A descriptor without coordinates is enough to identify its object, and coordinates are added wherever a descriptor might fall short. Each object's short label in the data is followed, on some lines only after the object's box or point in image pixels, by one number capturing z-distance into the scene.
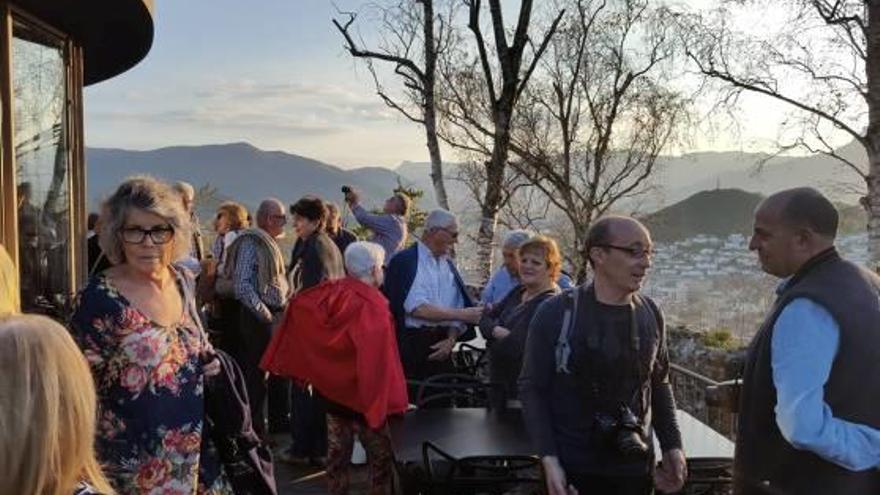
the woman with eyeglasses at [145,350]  2.75
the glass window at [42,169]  4.29
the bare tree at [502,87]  12.37
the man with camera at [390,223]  7.93
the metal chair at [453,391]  4.83
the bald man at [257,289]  5.89
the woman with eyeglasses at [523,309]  4.41
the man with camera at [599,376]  2.96
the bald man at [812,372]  2.41
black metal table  3.73
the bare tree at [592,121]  18.00
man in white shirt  5.82
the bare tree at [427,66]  14.00
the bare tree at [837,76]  9.73
